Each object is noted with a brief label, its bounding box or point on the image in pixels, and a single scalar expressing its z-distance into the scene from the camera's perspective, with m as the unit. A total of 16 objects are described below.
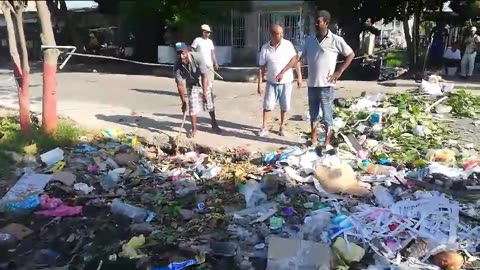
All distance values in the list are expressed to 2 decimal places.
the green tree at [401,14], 16.40
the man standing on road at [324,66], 6.22
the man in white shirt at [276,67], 6.94
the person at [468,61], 15.37
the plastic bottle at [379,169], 5.74
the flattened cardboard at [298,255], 3.82
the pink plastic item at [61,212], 4.83
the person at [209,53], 7.12
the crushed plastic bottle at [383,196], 4.84
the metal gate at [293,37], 12.19
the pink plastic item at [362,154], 6.35
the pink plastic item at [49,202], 5.00
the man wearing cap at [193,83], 7.02
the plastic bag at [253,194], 4.97
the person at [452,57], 16.07
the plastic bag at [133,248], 4.07
